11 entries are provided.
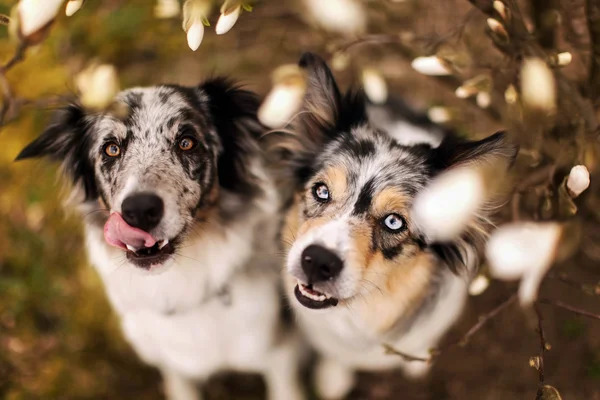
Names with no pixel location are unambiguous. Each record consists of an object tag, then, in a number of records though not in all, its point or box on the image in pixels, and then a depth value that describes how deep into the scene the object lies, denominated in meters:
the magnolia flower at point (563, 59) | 0.75
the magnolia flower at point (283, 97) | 0.74
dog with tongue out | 0.77
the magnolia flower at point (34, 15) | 0.66
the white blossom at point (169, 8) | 0.81
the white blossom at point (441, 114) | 0.87
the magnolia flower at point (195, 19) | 0.70
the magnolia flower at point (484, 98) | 0.83
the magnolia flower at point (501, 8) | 0.74
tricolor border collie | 0.76
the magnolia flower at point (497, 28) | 0.75
